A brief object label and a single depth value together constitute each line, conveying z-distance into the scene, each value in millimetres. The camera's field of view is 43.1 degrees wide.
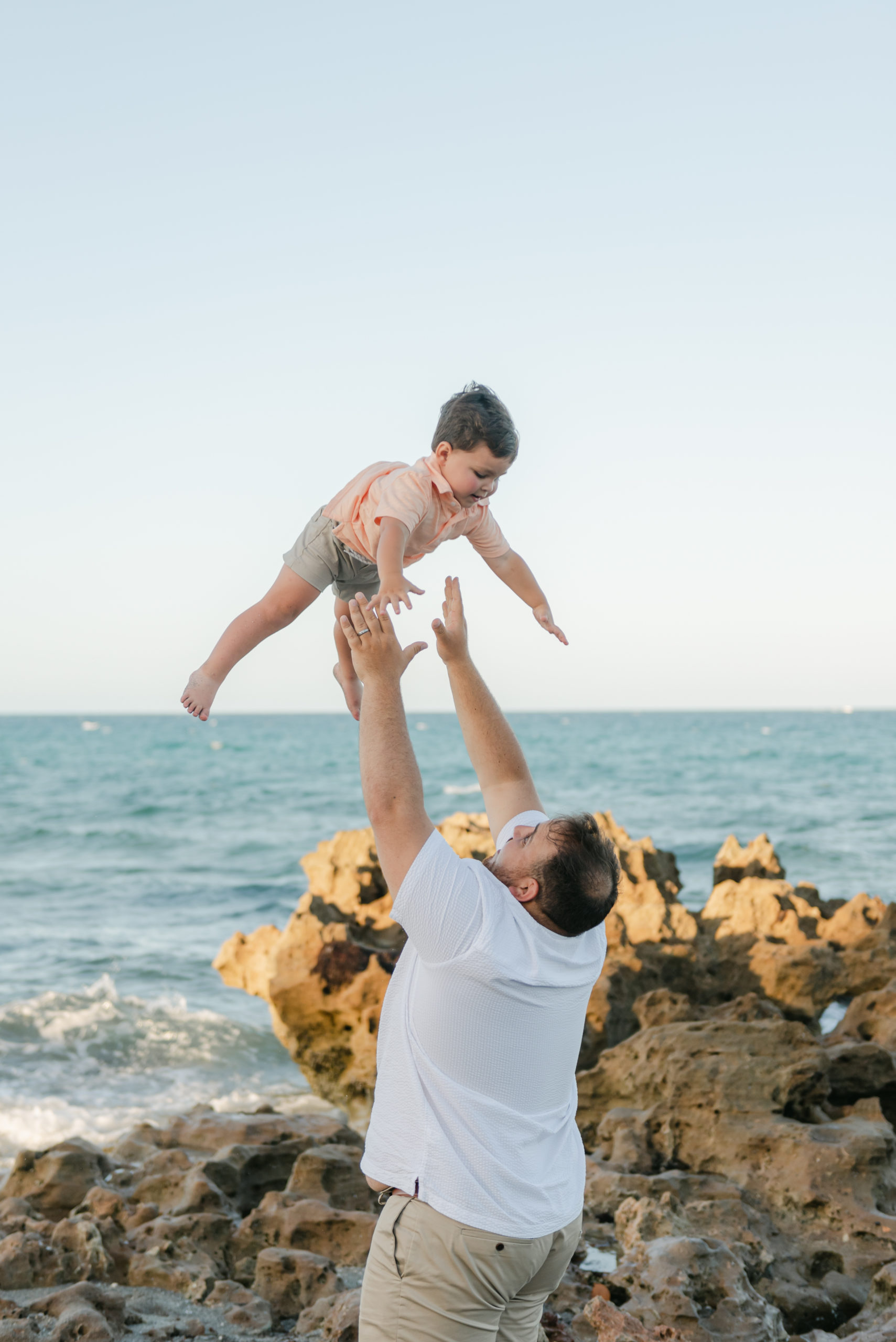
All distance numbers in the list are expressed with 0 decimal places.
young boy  3566
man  2676
